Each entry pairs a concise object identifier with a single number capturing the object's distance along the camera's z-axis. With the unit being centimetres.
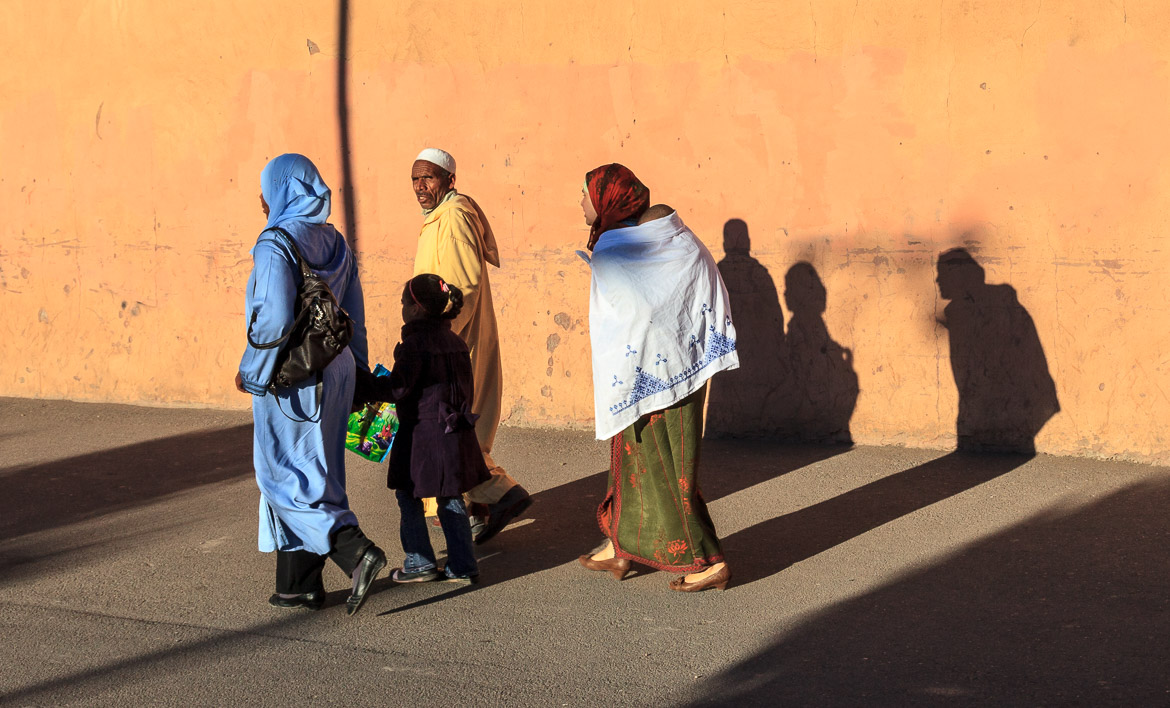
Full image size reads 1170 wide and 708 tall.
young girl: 485
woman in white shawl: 485
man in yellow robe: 563
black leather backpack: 439
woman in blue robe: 442
